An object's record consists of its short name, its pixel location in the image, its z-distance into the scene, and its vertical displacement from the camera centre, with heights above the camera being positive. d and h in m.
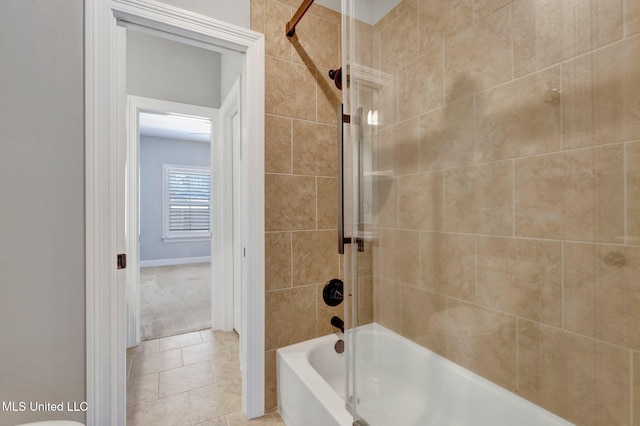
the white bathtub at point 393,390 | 1.15 -0.84
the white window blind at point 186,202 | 6.09 +0.27
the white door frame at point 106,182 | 1.22 +0.15
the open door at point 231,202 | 2.54 +0.11
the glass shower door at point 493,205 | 0.91 +0.03
